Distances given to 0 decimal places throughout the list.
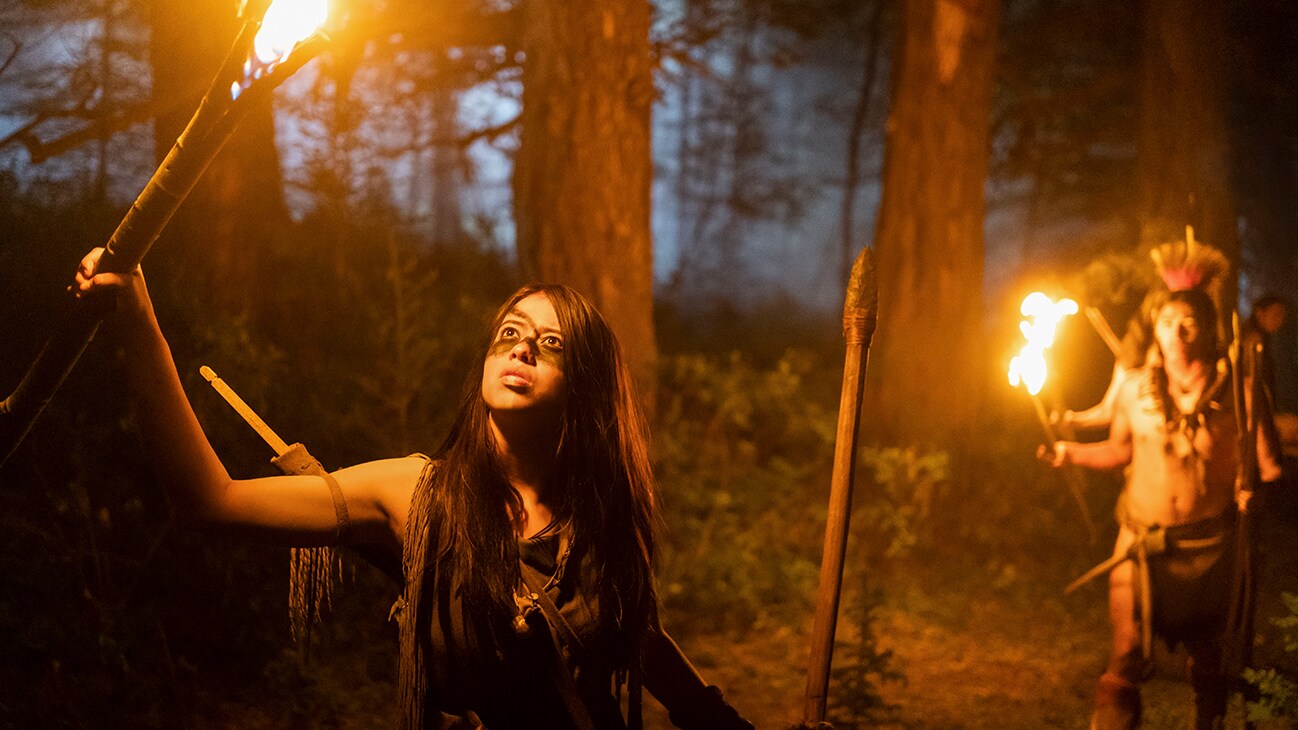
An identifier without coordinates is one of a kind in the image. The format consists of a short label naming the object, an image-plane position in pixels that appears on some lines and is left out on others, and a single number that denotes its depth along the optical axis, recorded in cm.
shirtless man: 425
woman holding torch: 232
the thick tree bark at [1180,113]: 749
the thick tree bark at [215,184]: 588
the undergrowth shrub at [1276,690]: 416
